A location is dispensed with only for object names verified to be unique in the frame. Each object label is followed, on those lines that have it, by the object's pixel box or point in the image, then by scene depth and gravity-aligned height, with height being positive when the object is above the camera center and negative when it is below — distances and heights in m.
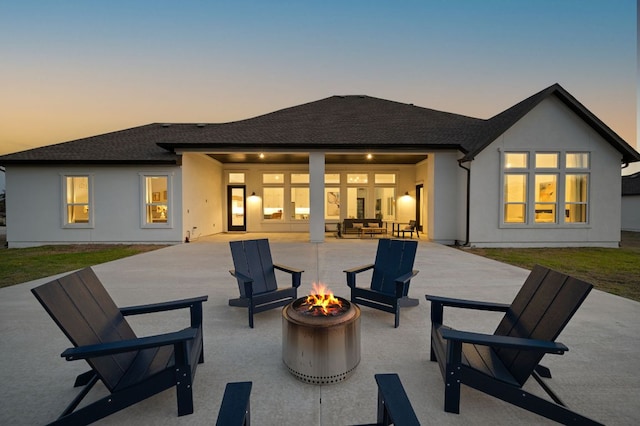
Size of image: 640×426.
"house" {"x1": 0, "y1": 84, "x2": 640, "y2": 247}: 11.09 +1.37
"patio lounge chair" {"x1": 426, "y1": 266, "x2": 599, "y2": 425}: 1.84 -1.05
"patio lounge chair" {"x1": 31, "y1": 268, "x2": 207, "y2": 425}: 1.78 -1.03
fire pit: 2.35 -1.16
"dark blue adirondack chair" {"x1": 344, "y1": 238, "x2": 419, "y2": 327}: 3.77 -0.98
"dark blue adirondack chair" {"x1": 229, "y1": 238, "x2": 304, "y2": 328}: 3.82 -0.98
